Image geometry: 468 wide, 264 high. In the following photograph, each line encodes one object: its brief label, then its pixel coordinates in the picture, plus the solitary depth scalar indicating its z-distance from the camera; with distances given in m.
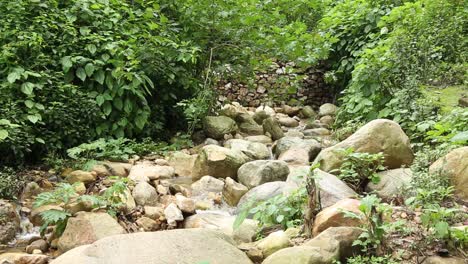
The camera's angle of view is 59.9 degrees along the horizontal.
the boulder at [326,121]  8.77
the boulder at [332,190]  3.75
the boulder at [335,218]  2.93
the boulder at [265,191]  4.30
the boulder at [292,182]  4.17
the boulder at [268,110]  9.61
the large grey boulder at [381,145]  4.48
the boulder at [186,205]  4.32
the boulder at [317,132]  8.02
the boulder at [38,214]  4.14
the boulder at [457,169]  3.36
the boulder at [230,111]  8.42
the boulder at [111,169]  5.20
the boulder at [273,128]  8.11
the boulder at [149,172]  5.24
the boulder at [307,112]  10.16
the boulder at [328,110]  9.39
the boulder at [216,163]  5.64
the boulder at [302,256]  2.42
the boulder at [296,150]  6.09
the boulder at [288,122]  9.41
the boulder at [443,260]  2.34
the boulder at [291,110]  10.41
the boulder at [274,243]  2.87
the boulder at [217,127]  7.50
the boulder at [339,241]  2.54
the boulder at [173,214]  4.18
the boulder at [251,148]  6.31
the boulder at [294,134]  8.15
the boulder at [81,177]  4.90
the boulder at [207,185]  5.29
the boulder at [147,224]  4.07
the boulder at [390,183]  3.92
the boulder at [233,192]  4.92
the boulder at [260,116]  8.99
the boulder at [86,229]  3.52
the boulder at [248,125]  8.32
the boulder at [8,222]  3.84
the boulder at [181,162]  6.06
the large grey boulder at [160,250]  2.61
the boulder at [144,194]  4.55
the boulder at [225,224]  3.54
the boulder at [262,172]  5.16
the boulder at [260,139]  7.67
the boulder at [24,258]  3.33
